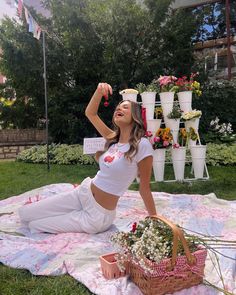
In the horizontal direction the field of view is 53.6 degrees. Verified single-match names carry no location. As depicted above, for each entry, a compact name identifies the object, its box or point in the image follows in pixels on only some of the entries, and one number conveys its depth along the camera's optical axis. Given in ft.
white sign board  12.48
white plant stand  12.16
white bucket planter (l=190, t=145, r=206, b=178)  12.00
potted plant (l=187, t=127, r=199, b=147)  12.09
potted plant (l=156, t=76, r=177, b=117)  11.74
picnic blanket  5.20
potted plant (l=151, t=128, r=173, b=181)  11.79
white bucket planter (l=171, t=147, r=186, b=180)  11.88
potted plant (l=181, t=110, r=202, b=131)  11.74
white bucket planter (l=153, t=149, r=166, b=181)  11.88
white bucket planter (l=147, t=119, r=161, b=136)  11.80
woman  6.39
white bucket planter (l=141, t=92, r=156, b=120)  11.73
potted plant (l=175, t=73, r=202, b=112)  11.81
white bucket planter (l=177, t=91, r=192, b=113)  11.78
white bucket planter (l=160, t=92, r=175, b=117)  11.73
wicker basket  4.45
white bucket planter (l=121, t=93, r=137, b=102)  11.36
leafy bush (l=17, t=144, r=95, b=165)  17.10
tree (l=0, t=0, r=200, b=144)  18.51
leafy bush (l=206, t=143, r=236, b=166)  15.22
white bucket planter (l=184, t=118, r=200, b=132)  12.02
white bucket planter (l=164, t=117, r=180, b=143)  11.96
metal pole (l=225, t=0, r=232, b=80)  23.53
